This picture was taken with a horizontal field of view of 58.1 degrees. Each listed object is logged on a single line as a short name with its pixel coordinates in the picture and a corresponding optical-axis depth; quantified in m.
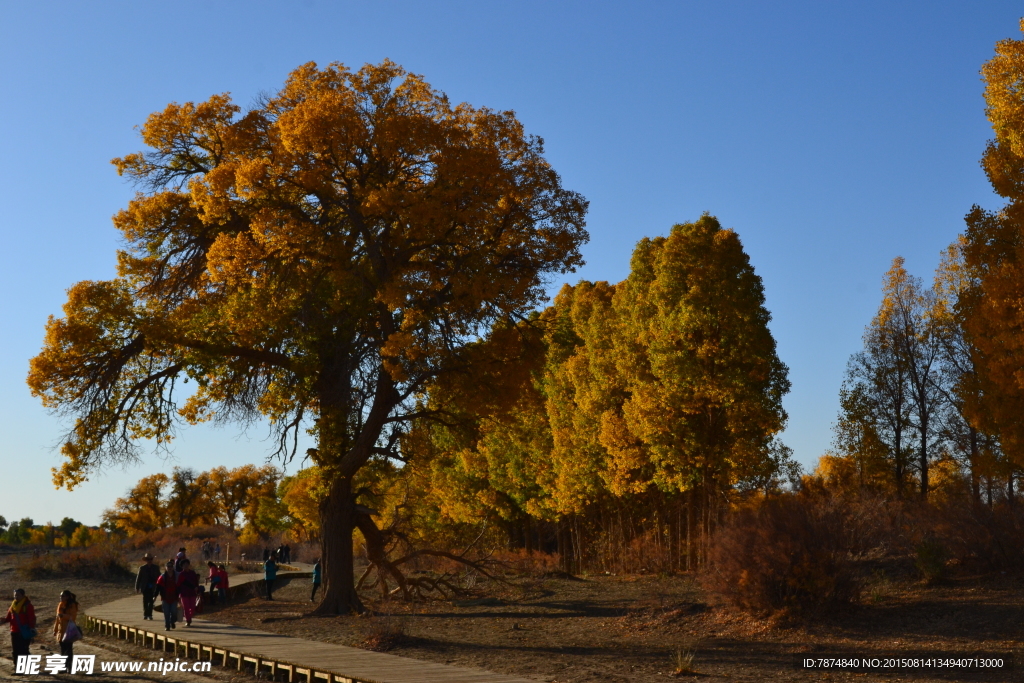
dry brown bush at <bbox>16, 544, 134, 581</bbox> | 40.00
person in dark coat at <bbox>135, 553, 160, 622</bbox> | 21.38
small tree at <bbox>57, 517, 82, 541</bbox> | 103.09
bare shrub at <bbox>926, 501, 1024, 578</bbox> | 18.62
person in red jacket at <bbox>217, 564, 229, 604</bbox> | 29.36
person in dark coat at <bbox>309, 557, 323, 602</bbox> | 28.10
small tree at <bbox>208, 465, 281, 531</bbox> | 79.69
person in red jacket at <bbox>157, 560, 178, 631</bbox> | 18.98
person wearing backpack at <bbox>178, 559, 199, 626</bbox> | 19.62
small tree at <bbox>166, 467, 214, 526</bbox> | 79.06
